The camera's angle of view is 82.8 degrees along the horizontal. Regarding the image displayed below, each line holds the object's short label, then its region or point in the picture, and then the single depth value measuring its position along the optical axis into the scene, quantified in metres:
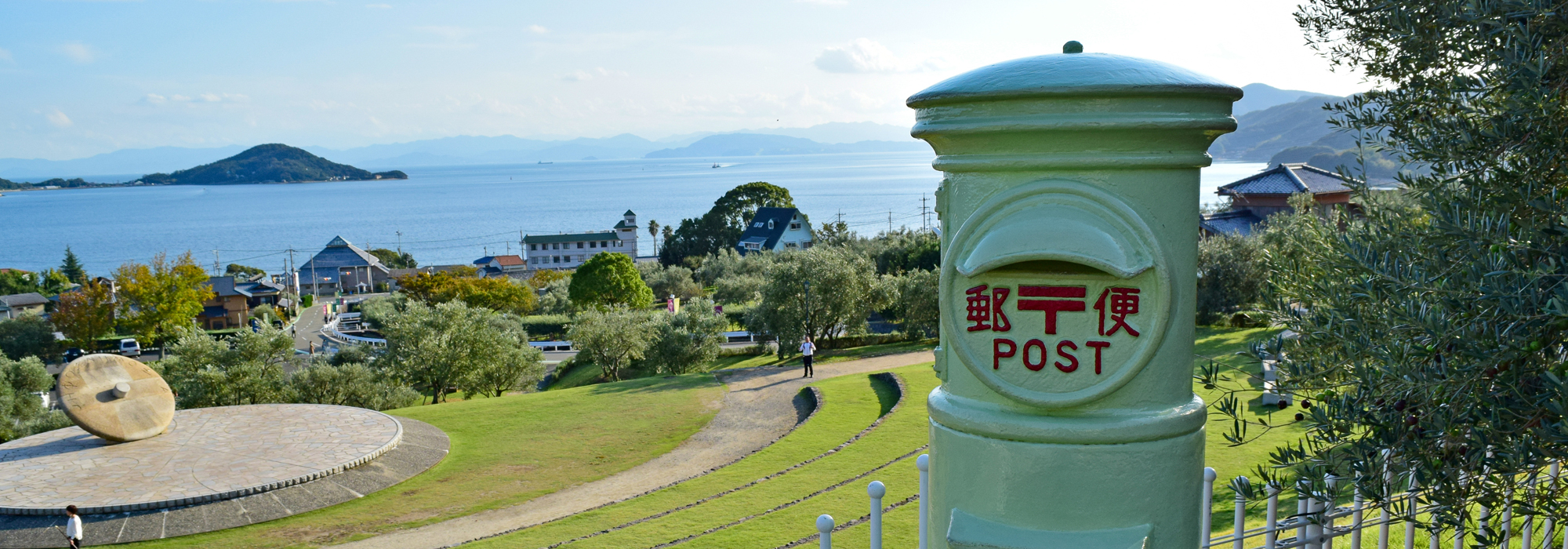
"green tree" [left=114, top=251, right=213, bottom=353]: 38.41
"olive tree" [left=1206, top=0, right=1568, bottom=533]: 2.53
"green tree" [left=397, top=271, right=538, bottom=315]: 43.19
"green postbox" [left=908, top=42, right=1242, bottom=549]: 2.05
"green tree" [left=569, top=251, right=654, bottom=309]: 37.00
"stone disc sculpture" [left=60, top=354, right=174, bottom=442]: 14.62
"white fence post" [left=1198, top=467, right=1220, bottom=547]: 3.38
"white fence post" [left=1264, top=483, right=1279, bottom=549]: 3.08
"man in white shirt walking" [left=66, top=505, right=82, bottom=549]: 10.65
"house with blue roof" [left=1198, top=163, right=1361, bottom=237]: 32.78
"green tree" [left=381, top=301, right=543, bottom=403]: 21.86
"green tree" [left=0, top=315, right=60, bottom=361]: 39.72
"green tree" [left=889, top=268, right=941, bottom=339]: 28.48
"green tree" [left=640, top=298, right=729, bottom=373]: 25.77
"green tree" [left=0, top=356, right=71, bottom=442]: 19.84
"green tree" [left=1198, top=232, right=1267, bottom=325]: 23.56
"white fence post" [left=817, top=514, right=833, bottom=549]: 2.79
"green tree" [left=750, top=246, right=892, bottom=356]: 27.50
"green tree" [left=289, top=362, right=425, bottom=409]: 20.58
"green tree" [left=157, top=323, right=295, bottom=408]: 19.41
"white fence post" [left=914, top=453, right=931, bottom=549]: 2.97
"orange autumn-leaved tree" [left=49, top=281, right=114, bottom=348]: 39.78
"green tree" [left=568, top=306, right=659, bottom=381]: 25.33
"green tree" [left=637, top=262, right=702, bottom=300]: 49.19
